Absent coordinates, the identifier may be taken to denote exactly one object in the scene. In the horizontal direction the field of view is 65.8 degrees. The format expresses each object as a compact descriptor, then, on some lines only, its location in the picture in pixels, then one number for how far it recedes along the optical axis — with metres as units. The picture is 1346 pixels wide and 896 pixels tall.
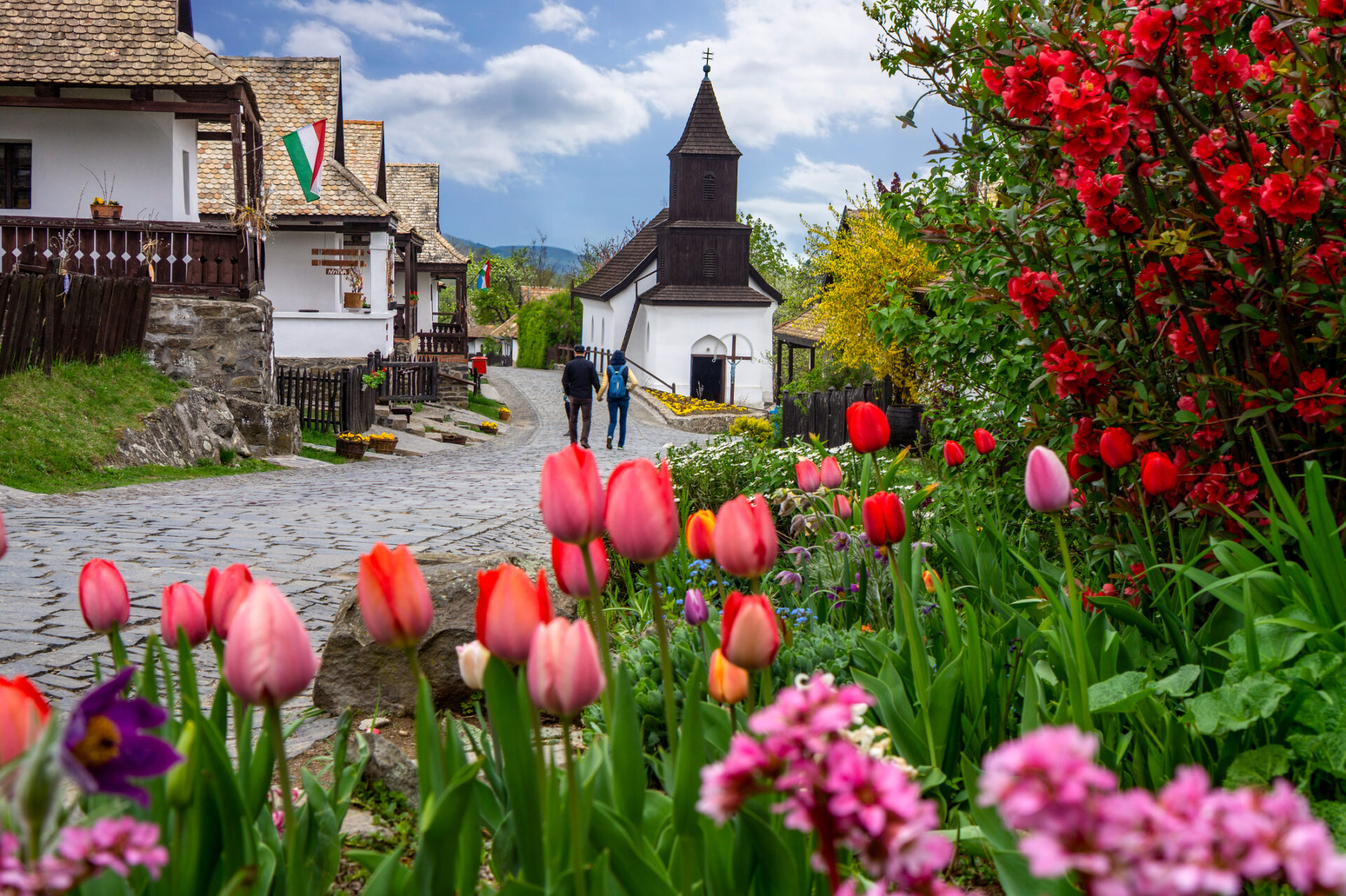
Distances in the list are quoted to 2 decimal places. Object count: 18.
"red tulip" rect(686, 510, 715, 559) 1.94
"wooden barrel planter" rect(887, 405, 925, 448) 13.68
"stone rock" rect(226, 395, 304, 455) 15.74
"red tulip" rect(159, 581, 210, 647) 1.56
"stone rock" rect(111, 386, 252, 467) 12.38
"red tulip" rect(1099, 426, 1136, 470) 2.66
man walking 18.67
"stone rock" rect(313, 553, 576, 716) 3.65
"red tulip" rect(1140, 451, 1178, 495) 2.57
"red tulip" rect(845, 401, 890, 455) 2.71
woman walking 19.39
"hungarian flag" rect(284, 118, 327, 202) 18.84
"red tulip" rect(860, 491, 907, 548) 2.01
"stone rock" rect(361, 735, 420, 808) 2.53
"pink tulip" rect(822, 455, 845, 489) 2.89
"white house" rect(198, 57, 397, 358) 23.52
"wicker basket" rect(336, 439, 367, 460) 16.34
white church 41.50
